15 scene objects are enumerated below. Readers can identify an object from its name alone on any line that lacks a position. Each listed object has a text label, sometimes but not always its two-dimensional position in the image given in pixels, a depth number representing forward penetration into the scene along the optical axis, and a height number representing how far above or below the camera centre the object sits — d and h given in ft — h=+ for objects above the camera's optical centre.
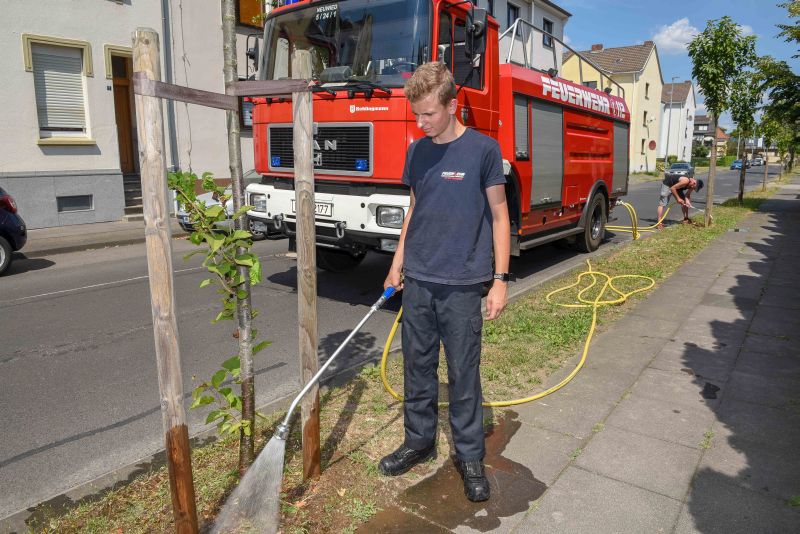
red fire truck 19.51 +1.98
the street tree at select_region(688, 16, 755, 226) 45.91 +8.08
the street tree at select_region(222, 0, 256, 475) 9.45 -1.59
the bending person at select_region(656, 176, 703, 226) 46.57 -1.90
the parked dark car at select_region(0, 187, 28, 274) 28.91 -3.14
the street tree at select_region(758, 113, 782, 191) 90.18 +4.57
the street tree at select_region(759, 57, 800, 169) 55.75 +6.98
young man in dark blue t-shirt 9.55 -1.42
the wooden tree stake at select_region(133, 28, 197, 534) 7.39 -1.48
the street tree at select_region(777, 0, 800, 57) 53.47 +12.38
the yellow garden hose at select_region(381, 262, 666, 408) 13.74 -5.06
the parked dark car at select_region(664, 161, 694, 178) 129.73 -0.79
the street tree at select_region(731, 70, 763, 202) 54.10 +5.50
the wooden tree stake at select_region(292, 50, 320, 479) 9.25 -1.48
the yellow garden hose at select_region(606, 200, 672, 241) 39.83 -4.69
